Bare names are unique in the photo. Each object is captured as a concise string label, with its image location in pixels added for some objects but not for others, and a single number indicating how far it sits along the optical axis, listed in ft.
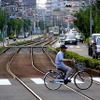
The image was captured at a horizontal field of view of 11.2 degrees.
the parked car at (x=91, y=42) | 145.48
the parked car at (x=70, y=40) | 257.14
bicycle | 60.49
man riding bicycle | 60.34
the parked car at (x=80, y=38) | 316.40
